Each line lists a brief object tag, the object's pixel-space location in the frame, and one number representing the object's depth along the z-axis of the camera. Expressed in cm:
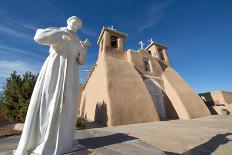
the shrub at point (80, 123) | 832
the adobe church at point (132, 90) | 995
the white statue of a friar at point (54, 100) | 209
